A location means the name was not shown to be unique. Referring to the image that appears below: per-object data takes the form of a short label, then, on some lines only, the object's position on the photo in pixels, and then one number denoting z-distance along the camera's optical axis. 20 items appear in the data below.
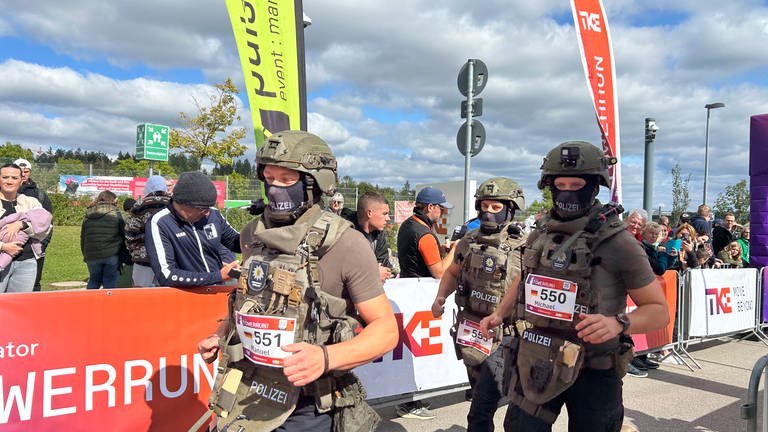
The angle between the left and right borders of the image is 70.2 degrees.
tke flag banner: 8.87
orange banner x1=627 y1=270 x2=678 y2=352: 7.36
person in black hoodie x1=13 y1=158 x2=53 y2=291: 5.97
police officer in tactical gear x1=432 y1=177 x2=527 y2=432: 3.73
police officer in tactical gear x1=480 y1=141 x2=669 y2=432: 2.68
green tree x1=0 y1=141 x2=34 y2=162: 53.84
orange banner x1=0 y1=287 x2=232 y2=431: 3.47
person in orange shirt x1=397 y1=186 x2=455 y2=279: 5.36
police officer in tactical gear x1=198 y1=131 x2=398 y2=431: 2.11
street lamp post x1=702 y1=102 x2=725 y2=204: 23.02
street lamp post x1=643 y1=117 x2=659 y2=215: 11.98
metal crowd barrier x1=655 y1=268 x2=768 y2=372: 7.73
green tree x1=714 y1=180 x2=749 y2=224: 26.99
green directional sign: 16.60
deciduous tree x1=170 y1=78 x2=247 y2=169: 25.34
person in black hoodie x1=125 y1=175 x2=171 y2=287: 4.98
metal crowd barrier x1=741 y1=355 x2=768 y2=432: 3.28
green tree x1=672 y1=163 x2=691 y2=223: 25.25
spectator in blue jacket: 4.05
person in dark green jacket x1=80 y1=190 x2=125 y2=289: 7.05
